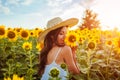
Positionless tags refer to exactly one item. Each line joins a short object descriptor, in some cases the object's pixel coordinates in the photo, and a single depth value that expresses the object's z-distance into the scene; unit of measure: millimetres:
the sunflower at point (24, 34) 2567
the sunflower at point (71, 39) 1820
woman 1475
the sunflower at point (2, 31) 2453
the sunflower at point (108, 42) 1998
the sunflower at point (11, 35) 2413
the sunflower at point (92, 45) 1623
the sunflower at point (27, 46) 2052
